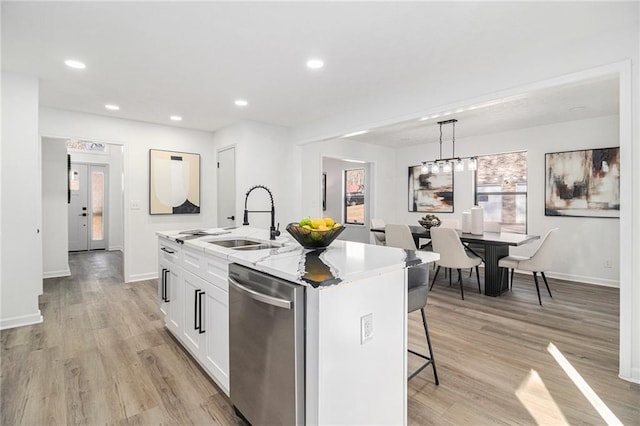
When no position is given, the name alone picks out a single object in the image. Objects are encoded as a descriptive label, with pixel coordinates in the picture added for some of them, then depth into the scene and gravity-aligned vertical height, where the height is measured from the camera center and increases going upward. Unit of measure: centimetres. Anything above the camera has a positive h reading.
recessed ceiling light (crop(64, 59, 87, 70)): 298 +136
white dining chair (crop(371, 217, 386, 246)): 575 -40
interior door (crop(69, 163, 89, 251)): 759 +5
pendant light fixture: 489 +73
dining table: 405 -54
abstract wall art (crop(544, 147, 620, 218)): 469 +43
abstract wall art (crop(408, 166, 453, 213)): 655 +41
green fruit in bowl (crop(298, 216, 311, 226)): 198 -6
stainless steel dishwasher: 137 -63
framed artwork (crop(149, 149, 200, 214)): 528 +49
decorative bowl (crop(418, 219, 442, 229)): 484 -17
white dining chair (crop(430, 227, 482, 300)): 405 -49
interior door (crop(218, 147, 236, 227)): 532 +41
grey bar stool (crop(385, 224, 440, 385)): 200 -49
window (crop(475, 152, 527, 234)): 561 +40
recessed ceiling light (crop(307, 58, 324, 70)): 295 +136
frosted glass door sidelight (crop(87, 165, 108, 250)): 782 +13
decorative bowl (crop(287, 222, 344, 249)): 195 -15
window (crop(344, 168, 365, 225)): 783 +37
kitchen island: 133 -52
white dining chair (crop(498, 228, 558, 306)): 383 -58
